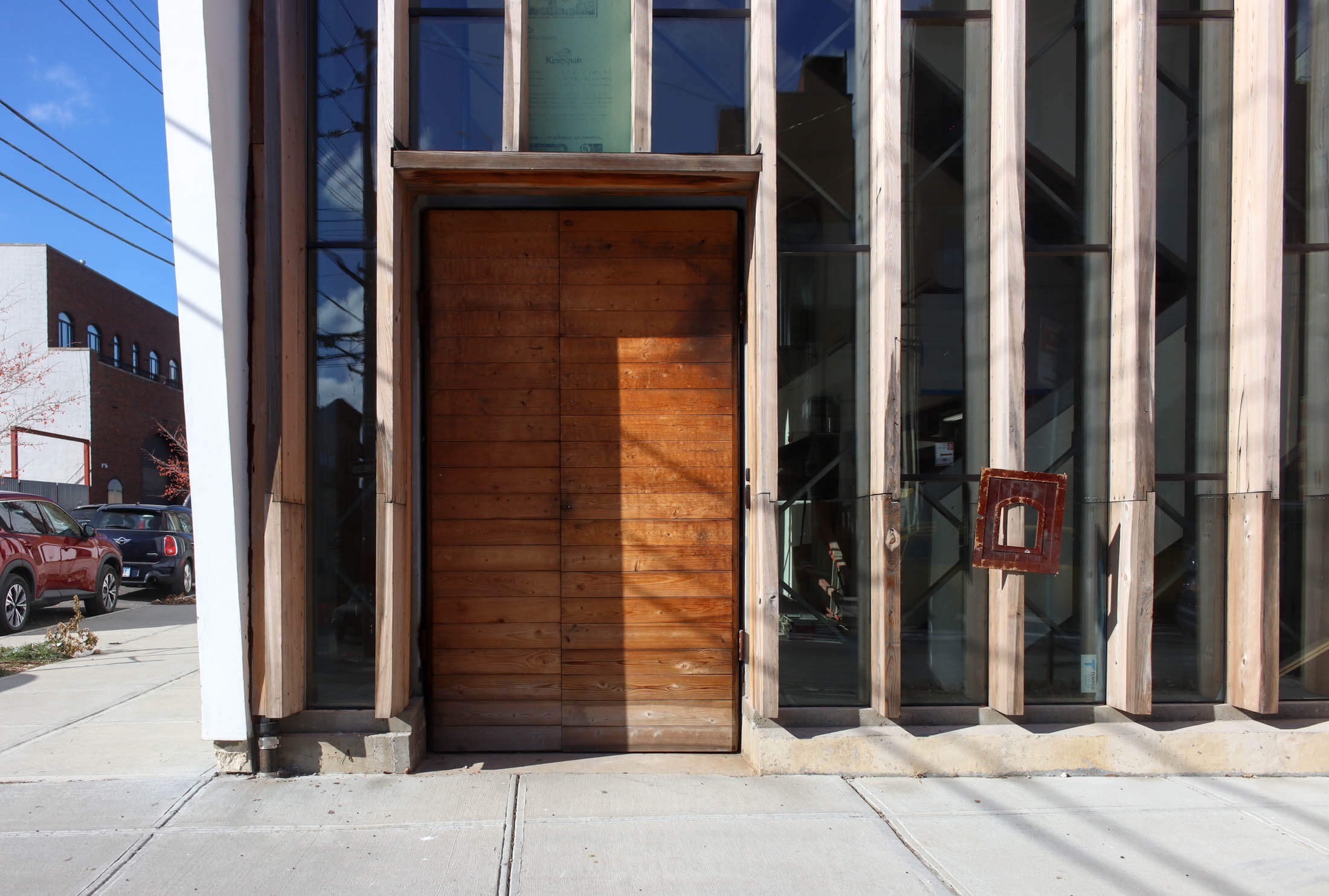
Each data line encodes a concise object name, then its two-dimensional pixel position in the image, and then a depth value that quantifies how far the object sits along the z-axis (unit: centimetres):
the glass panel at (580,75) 511
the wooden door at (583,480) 514
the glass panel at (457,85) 510
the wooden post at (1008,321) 480
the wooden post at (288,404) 467
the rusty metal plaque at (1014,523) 479
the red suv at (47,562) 1055
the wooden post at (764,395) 477
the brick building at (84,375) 2759
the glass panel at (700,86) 510
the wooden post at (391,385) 471
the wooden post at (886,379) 477
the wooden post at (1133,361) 480
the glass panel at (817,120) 508
